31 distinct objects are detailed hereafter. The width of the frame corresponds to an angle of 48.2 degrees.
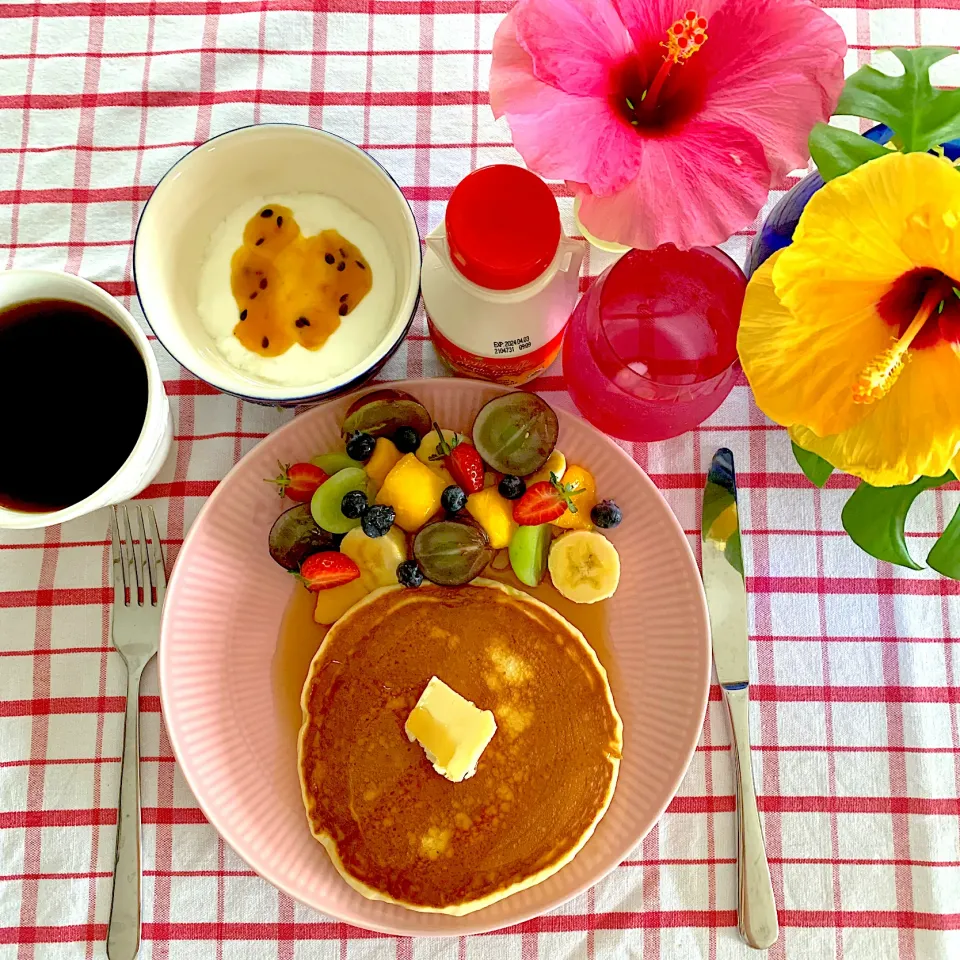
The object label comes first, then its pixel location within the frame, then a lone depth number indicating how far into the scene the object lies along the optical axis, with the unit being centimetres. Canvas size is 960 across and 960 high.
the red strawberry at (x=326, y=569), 46
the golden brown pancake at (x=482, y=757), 46
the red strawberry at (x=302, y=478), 46
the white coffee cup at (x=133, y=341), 41
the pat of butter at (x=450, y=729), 45
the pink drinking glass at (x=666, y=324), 43
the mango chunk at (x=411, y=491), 45
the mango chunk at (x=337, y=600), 48
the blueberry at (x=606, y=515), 46
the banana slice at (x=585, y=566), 46
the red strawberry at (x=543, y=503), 46
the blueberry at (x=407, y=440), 46
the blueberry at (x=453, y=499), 45
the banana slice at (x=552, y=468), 47
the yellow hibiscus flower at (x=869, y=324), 28
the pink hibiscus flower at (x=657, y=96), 32
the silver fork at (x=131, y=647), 47
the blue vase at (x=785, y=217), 40
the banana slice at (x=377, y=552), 46
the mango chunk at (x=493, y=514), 46
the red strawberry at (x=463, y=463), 46
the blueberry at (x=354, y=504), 45
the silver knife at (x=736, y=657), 47
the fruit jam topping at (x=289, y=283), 45
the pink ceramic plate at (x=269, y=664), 46
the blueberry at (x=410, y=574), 46
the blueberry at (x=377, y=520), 44
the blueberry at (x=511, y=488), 46
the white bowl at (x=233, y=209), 43
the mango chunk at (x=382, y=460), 46
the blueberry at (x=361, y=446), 45
